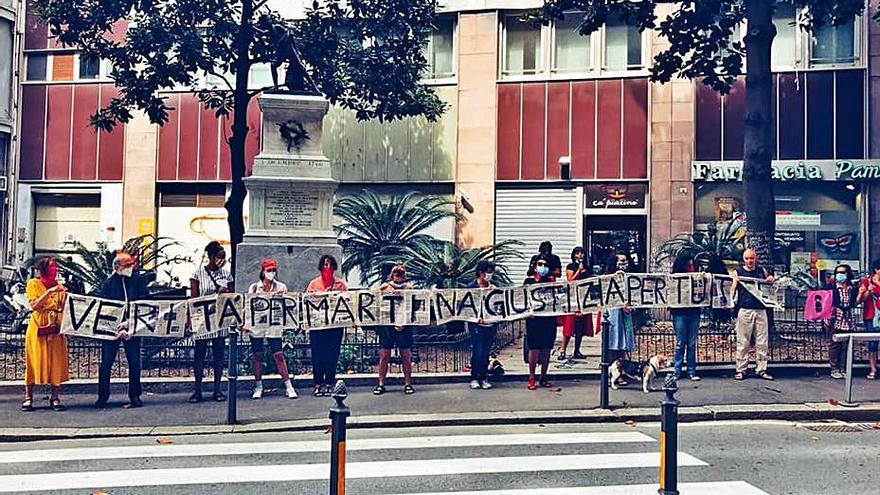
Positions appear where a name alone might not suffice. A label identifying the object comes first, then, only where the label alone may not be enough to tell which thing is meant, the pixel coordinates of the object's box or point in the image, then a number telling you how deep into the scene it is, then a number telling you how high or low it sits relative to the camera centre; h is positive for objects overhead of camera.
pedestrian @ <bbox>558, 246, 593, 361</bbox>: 12.62 -0.81
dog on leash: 10.41 -1.28
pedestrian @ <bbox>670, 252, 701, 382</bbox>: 11.10 -0.82
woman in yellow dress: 9.52 -0.85
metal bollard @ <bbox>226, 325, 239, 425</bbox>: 8.61 -1.20
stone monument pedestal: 13.48 +1.18
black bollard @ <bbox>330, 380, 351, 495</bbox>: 4.72 -1.06
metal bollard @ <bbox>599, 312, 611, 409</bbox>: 9.52 -1.30
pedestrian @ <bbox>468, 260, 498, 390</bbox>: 10.76 -1.05
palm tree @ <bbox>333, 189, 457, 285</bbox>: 17.12 +0.96
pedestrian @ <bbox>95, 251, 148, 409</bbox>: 9.73 -0.88
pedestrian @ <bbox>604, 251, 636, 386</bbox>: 10.66 -0.77
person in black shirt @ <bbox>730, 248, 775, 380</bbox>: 11.23 -0.70
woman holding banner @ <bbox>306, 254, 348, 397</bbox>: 10.47 -0.97
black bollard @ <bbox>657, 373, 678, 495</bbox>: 4.70 -1.00
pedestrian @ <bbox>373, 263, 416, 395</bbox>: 10.45 -0.97
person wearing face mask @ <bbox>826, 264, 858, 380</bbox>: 11.62 -0.53
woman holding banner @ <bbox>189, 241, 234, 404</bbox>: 10.03 -0.24
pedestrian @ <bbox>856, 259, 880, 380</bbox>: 11.53 -0.44
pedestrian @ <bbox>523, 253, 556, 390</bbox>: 10.65 -0.87
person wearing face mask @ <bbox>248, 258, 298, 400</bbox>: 10.20 -0.96
